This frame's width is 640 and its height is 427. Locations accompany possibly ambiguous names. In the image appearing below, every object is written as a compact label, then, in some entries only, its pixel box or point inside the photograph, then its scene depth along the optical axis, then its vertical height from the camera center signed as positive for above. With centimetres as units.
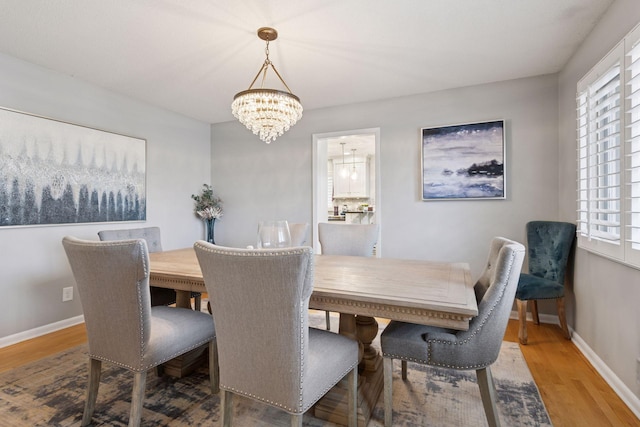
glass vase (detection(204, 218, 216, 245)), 461 -22
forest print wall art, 274 +40
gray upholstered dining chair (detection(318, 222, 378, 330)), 275 -22
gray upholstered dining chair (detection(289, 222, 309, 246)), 280 -16
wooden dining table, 131 -35
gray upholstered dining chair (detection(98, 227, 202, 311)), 246 -23
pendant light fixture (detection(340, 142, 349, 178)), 795 +99
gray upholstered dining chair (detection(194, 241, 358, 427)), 112 -42
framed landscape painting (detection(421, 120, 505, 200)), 334 +54
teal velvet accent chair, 270 -49
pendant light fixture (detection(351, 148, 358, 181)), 788 +102
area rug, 169 -106
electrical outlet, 313 -77
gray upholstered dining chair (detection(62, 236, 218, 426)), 142 -46
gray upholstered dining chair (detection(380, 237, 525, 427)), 142 -60
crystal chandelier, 229 +76
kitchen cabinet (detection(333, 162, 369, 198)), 798 +78
